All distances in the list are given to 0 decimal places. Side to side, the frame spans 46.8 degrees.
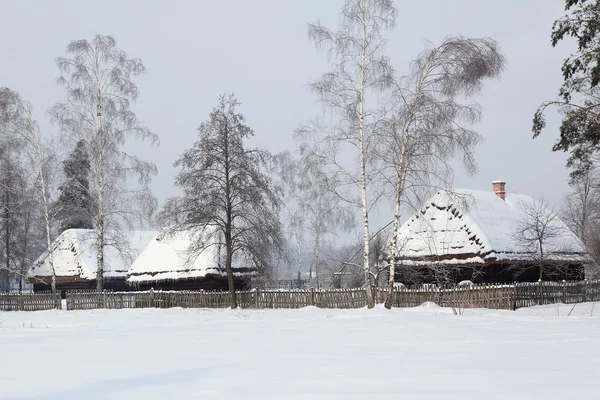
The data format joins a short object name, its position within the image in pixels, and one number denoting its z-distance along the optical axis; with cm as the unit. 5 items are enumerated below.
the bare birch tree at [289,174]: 4481
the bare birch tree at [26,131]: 3372
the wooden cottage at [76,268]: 4325
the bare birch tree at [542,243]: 3078
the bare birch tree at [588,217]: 3919
